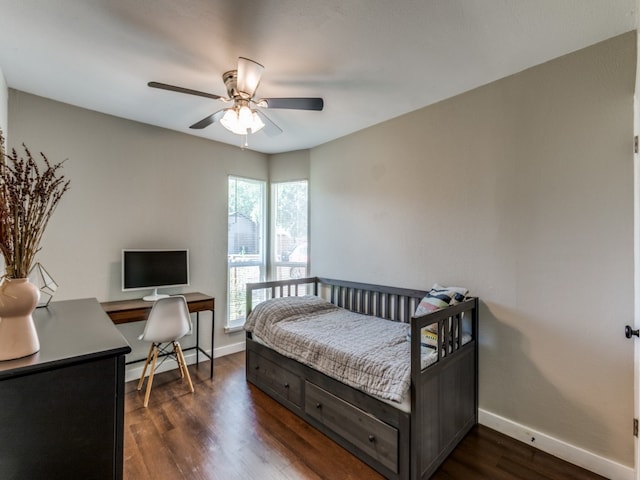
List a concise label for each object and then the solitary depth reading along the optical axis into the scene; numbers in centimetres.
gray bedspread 185
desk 260
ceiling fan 187
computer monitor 290
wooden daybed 171
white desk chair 262
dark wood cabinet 92
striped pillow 222
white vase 98
